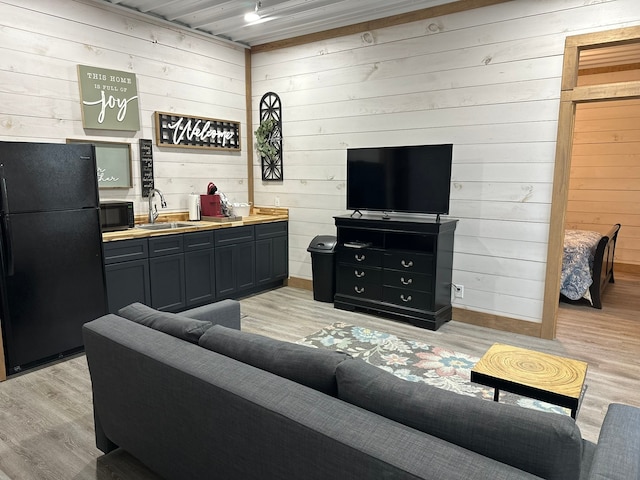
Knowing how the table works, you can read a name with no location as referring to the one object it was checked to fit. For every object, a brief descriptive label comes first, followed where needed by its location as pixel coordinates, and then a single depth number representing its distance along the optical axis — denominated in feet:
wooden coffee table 6.49
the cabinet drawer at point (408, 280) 13.62
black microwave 12.87
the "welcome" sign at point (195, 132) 15.51
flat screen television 13.52
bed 15.60
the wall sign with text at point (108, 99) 13.25
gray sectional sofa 3.68
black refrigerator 9.84
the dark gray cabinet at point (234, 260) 15.69
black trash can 16.11
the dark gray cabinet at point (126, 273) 12.34
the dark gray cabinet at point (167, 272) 13.56
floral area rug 9.74
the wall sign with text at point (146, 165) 14.93
